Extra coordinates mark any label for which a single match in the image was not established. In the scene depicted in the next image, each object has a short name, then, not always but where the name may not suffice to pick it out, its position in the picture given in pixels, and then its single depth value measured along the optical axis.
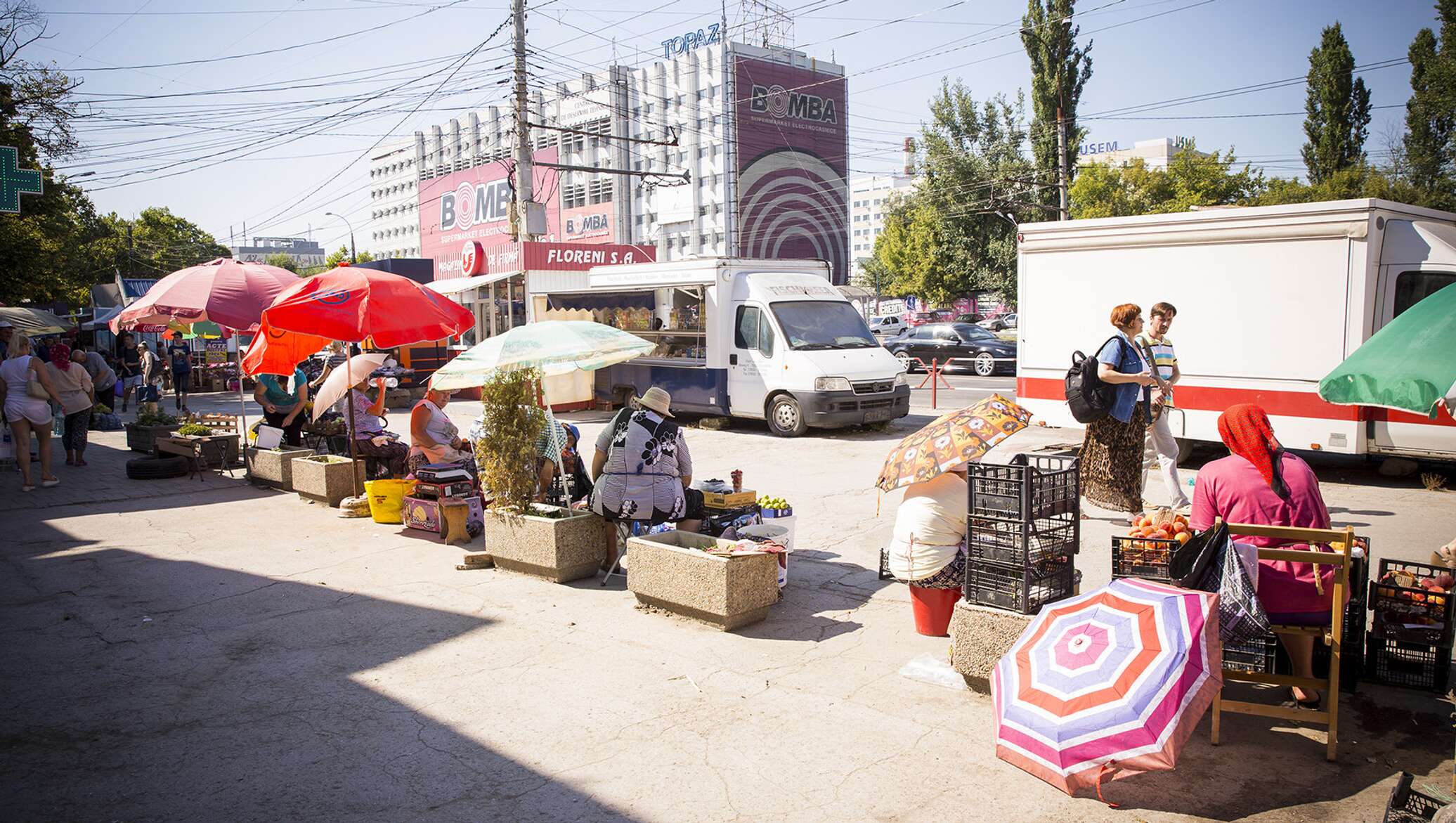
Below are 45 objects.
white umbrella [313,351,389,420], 9.82
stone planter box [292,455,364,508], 10.34
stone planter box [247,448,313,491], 11.45
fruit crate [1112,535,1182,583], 4.43
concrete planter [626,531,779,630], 5.82
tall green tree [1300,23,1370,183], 36.03
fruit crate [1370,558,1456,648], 4.45
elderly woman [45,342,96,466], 12.72
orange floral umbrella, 5.05
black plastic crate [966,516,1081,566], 4.63
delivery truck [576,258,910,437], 14.38
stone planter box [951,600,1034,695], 4.60
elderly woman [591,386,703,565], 6.70
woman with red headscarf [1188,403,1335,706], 4.37
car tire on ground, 12.62
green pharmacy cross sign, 9.01
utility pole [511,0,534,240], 24.22
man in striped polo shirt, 8.05
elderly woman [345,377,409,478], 10.35
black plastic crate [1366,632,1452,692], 4.47
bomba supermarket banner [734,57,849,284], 69.81
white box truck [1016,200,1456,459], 9.40
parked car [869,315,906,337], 41.89
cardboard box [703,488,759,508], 7.29
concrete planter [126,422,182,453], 14.02
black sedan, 26.05
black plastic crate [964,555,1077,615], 4.63
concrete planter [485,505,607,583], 7.02
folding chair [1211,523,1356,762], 4.04
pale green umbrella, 7.67
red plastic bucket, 5.64
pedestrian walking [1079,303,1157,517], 7.61
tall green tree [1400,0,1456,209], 32.53
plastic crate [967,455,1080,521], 4.60
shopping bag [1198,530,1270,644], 3.99
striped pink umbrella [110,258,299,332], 10.66
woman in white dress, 11.46
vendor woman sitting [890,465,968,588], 5.32
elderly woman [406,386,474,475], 8.99
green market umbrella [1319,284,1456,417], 4.02
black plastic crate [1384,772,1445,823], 3.19
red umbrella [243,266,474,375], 8.88
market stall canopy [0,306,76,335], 18.77
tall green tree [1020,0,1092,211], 33.75
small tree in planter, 7.07
